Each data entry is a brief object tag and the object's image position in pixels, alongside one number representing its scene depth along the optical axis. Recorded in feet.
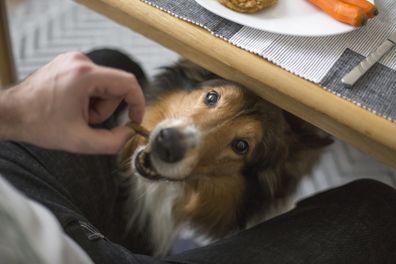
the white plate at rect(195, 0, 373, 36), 3.20
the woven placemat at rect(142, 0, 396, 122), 2.92
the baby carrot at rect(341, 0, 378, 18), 3.23
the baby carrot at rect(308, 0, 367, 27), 3.18
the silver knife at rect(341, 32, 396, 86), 2.94
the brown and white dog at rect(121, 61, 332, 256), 3.82
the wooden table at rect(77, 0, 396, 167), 2.82
